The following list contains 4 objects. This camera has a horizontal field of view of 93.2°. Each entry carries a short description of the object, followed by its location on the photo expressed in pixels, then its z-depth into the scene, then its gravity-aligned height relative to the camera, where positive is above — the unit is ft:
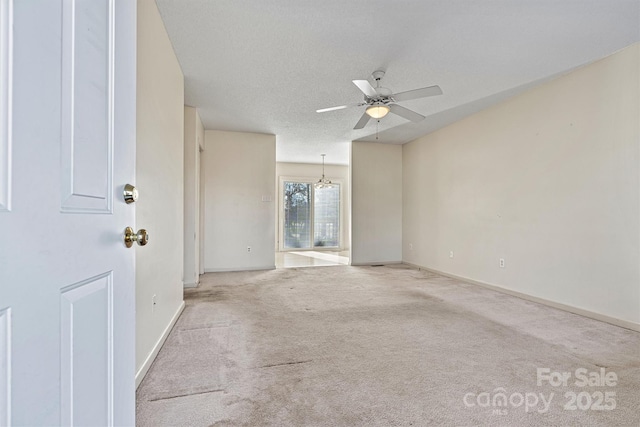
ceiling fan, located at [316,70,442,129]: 9.24 +3.83
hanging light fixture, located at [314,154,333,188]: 27.53 +3.00
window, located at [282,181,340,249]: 27.58 +0.00
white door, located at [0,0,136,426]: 1.59 +0.02
